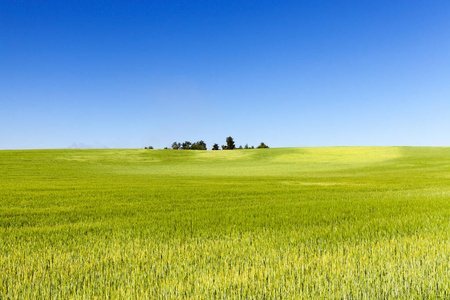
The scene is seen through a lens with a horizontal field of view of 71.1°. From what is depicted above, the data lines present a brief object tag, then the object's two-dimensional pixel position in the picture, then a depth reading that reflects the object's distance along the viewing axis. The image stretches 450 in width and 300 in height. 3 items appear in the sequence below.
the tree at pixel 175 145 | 139.23
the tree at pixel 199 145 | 117.50
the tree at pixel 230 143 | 109.56
